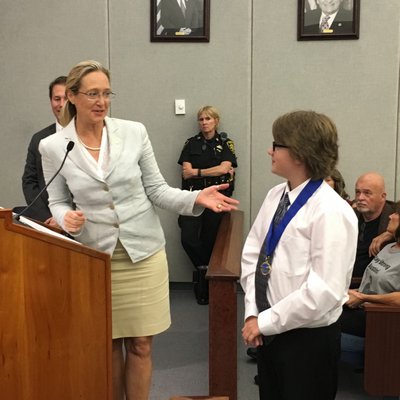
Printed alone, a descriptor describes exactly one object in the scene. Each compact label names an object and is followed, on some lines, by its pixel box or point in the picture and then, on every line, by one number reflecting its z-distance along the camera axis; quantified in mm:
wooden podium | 1698
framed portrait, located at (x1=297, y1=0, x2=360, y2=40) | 4633
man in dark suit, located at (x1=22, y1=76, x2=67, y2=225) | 3256
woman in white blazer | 2127
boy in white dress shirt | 1714
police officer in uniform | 4660
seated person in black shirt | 3383
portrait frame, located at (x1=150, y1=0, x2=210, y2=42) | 4707
